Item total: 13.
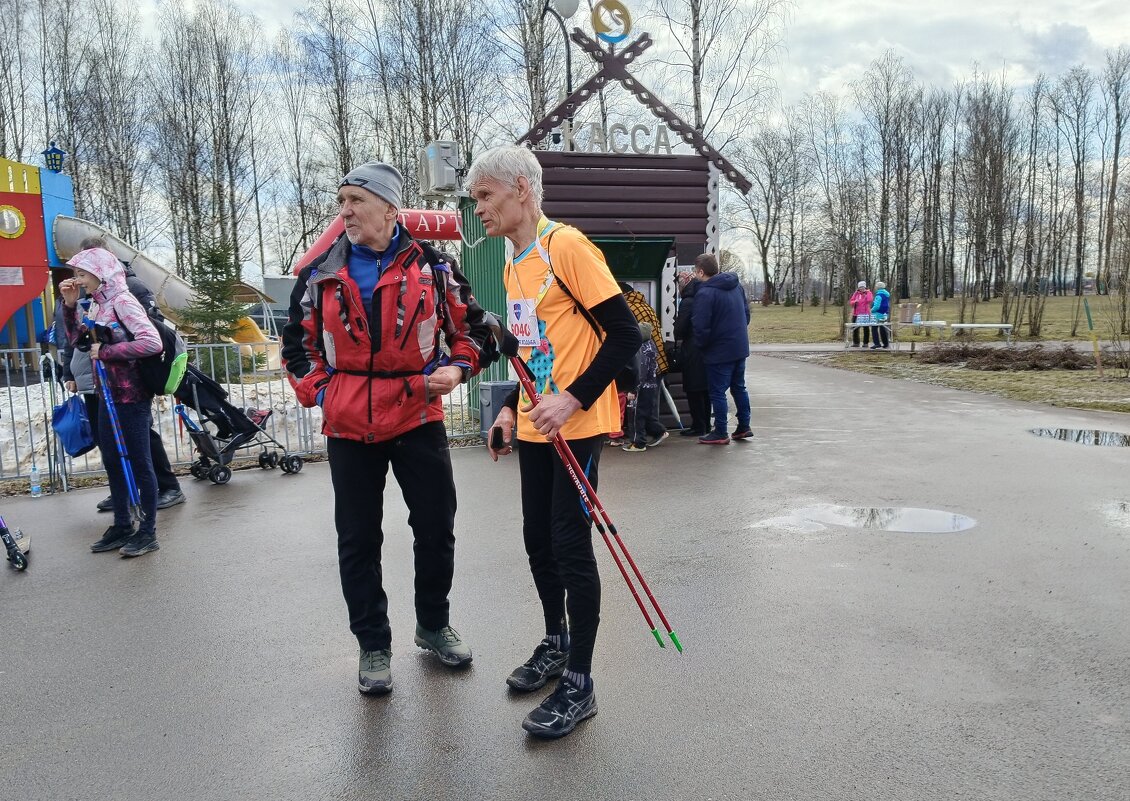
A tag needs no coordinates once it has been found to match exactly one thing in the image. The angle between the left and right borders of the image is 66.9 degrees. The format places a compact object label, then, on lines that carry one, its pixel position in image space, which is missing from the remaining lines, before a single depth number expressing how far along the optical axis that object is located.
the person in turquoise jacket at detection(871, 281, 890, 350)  23.03
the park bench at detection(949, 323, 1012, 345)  20.59
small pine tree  18.22
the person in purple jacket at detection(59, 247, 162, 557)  5.46
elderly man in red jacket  3.35
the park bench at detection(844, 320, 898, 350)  23.23
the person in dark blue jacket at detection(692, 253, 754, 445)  9.33
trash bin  9.70
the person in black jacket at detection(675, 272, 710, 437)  9.86
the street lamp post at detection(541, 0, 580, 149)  12.45
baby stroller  7.88
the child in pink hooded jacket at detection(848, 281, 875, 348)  24.12
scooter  5.27
